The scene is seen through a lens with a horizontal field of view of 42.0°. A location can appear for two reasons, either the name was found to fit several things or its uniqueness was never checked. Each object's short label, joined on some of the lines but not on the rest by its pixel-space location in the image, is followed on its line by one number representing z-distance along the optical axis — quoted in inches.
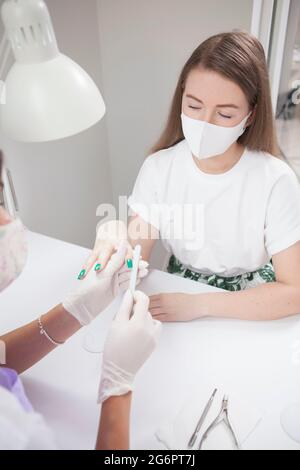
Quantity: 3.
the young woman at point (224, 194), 45.2
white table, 34.9
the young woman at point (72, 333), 24.8
